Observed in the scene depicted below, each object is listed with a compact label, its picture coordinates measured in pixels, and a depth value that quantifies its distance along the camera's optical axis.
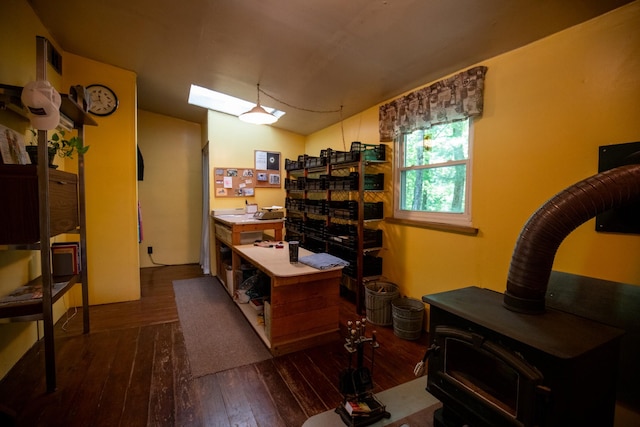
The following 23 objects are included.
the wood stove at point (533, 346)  0.99
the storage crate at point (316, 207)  3.50
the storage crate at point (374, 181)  2.96
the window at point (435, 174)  2.30
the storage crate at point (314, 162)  3.50
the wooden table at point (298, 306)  2.12
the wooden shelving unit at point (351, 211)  2.89
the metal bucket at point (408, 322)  2.41
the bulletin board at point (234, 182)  4.16
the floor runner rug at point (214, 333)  2.10
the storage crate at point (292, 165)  4.13
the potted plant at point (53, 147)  1.90
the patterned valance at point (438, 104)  2.05
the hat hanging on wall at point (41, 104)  1.57
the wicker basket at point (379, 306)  2.66
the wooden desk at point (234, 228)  3.11
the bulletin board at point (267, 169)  4.46
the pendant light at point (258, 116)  2.78
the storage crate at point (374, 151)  2.96
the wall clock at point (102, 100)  3.07
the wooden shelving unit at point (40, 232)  1.64
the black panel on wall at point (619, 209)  1.38
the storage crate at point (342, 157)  2.90
